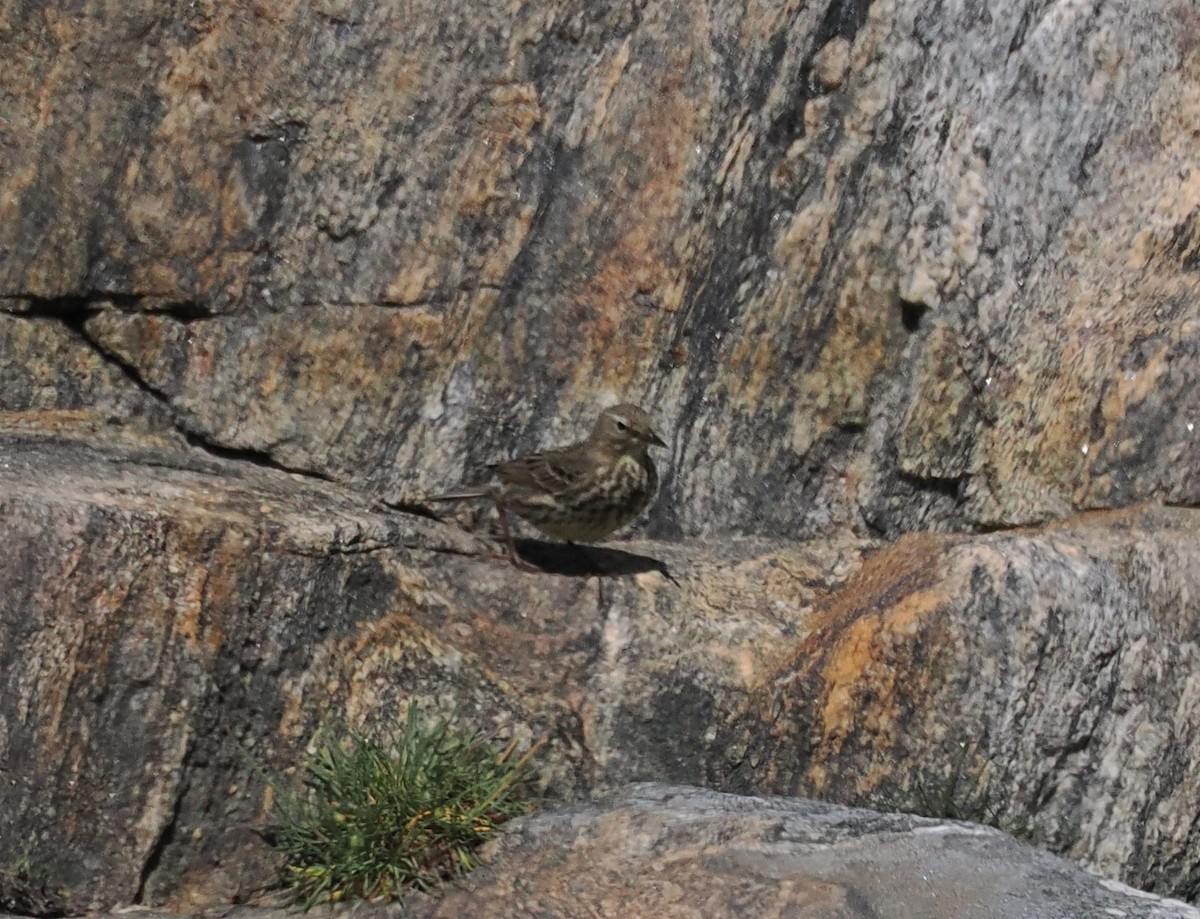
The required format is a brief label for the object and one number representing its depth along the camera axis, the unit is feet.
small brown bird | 50.24
